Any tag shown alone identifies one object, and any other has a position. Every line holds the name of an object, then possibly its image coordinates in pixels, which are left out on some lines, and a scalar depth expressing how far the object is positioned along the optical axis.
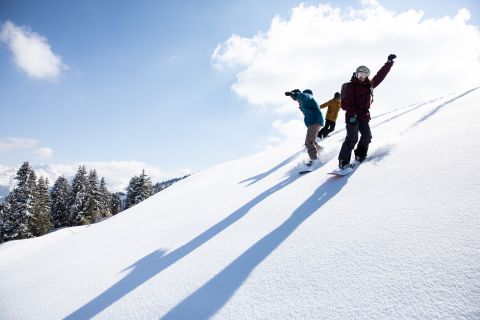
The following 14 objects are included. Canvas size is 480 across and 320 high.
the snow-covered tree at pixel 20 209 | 43.41
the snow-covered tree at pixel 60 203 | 58.22
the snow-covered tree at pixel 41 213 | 45.83
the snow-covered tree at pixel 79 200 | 52.34
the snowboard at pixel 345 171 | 5.65
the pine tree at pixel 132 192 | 55.80
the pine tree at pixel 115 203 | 77.68
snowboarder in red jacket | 5.95
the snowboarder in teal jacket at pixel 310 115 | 7.91
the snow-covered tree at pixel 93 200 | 54.25
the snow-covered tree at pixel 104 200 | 59.17
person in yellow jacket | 12.74
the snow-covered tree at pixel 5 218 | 44.00
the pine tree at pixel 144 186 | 55.09
